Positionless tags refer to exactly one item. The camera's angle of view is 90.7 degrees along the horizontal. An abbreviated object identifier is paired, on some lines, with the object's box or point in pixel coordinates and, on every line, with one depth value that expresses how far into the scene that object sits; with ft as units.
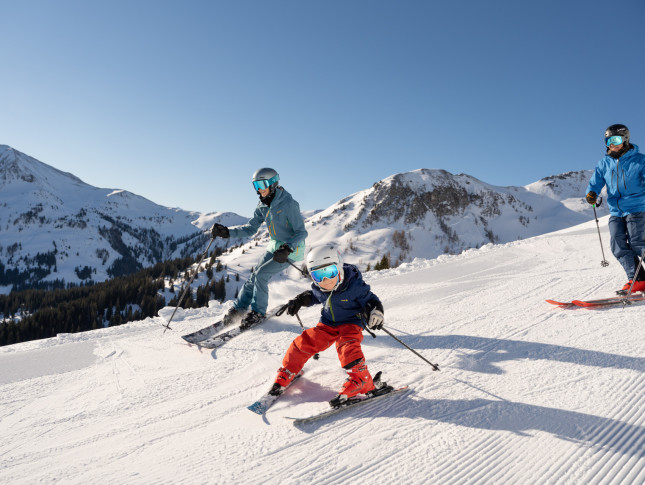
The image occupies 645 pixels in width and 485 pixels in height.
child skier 11.00
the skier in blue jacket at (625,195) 16.75
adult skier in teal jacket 17.74
